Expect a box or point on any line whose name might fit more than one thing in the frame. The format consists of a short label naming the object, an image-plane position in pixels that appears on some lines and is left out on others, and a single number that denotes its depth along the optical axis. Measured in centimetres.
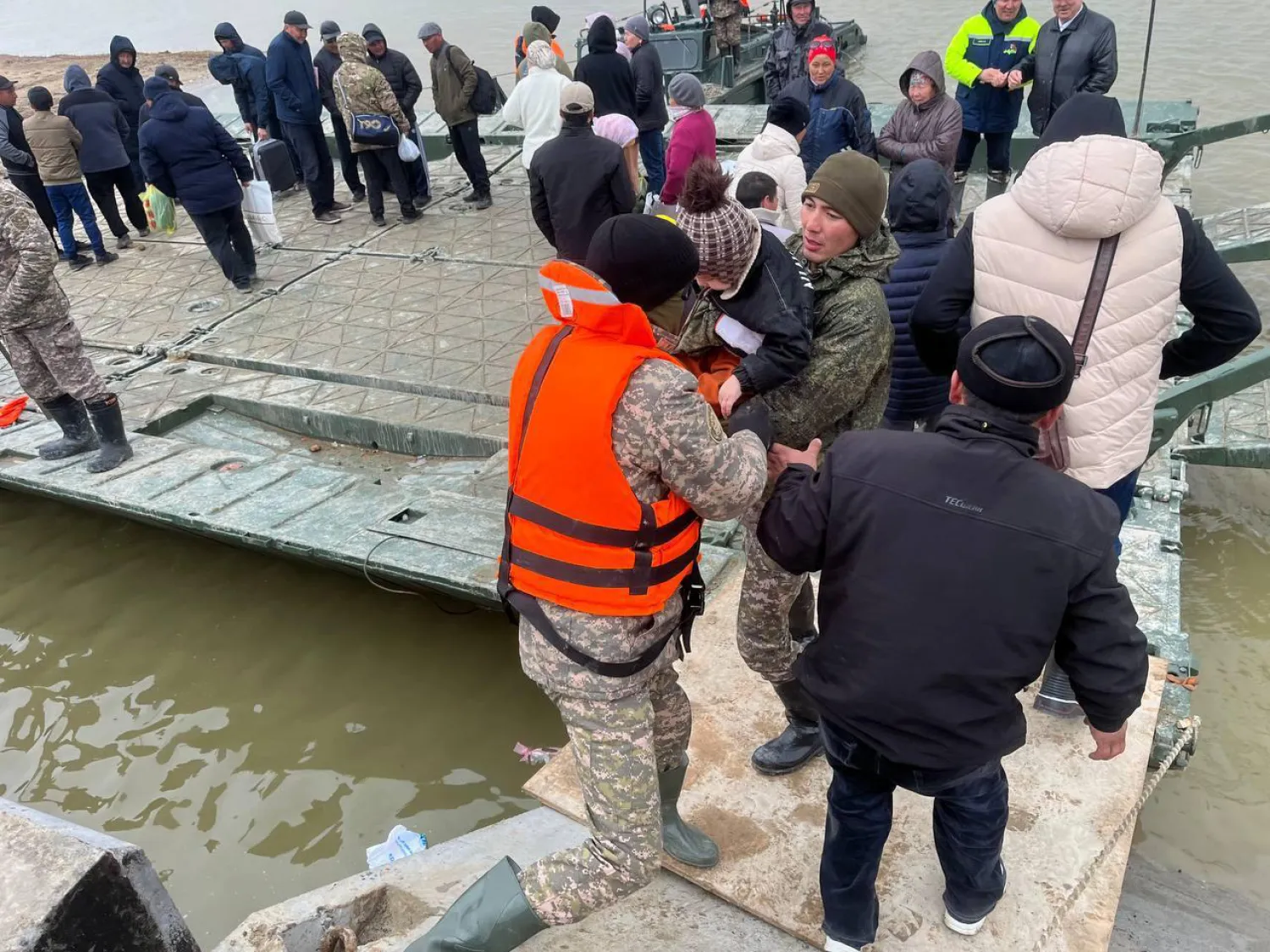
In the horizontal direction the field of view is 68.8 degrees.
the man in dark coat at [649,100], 739
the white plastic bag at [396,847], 319
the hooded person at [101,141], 807
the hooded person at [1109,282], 212
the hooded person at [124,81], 899
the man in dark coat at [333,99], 829
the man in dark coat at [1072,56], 568
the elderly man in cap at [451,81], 768
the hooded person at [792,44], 699
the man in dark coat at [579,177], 543
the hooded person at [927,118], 542
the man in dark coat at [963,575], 167
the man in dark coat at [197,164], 686
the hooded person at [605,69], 706
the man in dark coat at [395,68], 770
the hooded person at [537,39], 755
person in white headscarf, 685
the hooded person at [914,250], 307
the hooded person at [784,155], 475
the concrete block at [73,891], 167
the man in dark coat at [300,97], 801
